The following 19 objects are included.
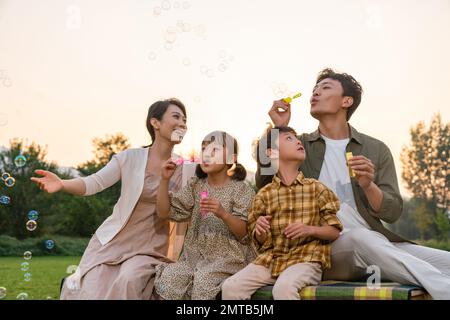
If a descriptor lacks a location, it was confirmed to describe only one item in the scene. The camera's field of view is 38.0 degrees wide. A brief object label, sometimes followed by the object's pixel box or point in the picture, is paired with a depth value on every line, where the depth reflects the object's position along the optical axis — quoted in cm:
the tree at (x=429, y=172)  2844
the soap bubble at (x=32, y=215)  432
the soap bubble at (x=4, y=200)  417
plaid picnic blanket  287
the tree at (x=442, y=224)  2716
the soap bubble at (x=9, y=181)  426
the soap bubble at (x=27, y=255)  431
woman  338
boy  302
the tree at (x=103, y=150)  2822
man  305
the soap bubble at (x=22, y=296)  424
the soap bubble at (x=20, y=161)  447
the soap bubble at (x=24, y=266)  417
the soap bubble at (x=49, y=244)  420
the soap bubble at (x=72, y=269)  381
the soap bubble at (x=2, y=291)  428
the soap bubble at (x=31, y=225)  427
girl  318
